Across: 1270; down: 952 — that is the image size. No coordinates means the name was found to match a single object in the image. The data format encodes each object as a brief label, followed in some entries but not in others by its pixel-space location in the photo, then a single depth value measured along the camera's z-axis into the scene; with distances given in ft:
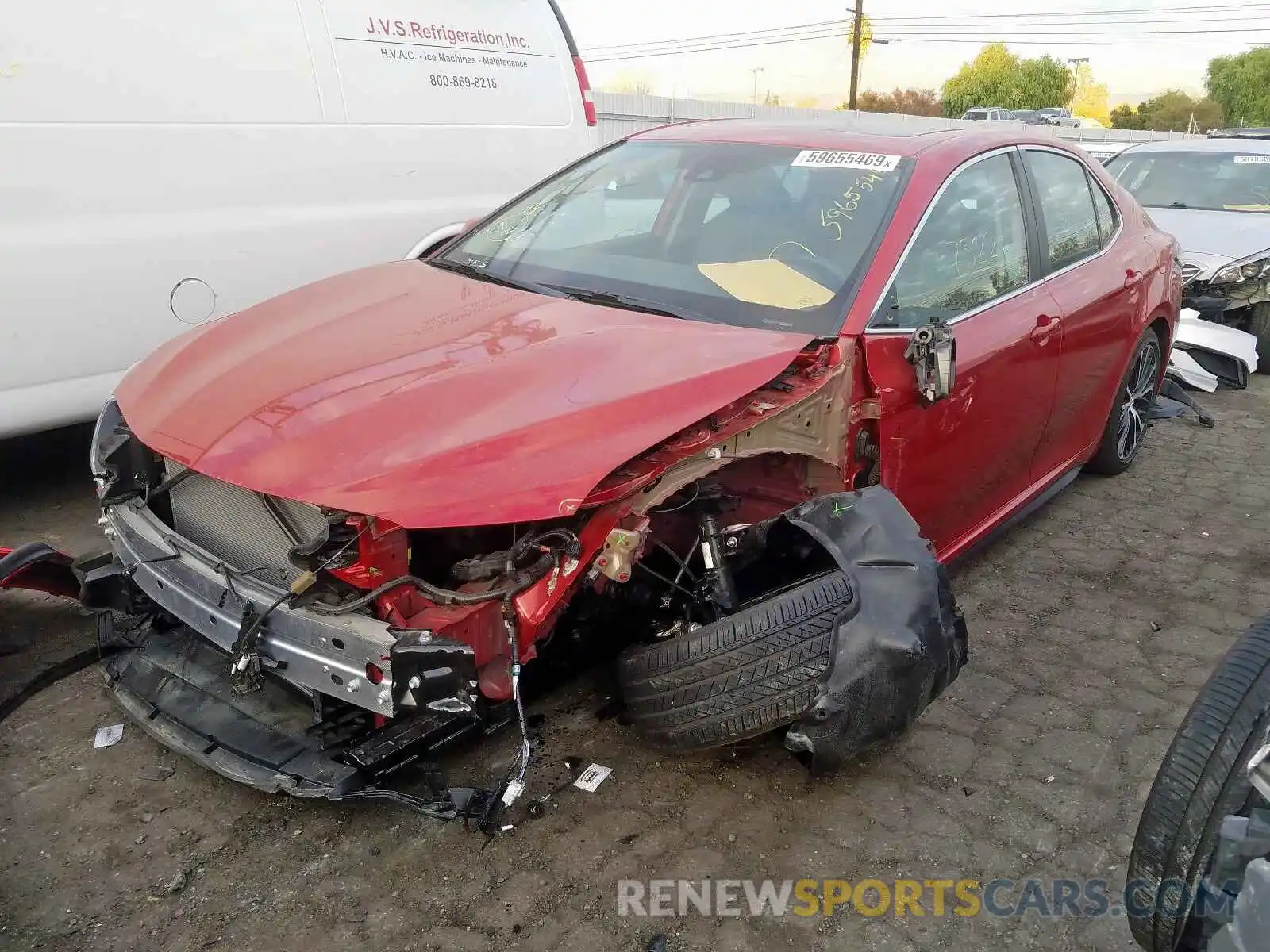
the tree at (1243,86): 221.05
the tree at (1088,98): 237.04
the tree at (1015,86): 232.73
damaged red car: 7.53
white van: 13.11
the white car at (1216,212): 24.17
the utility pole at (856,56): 107.55
